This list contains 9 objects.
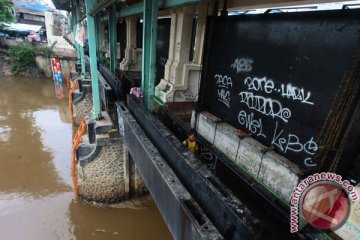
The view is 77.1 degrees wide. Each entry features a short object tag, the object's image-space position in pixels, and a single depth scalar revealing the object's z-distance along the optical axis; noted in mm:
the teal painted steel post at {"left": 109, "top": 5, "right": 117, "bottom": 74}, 9113
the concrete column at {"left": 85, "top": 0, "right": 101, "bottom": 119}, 6848
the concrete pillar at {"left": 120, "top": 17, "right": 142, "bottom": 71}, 11248
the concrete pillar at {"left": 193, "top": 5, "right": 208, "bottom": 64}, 6195
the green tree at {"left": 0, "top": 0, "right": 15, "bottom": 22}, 21173
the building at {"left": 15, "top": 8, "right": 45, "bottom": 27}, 34850
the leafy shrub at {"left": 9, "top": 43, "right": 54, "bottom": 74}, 21688
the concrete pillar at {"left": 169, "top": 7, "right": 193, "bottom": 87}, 6148
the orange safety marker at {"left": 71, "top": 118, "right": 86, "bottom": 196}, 7366
